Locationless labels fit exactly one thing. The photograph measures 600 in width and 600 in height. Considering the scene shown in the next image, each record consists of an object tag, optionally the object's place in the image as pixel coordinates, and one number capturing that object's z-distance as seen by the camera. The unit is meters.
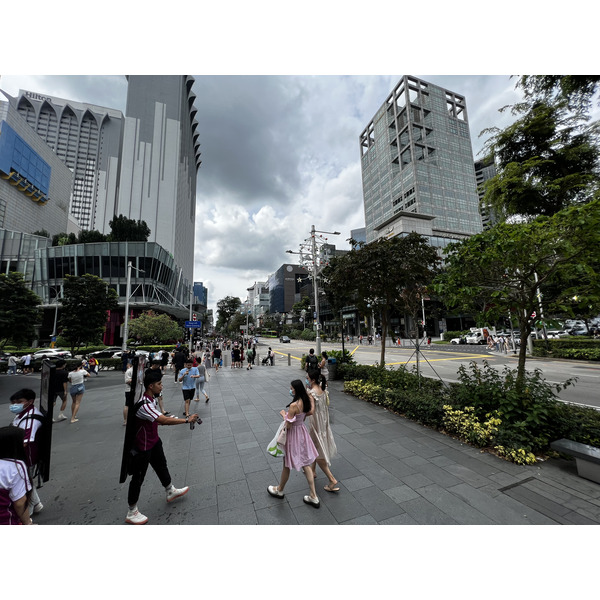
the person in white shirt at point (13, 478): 2.48
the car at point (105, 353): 22.88
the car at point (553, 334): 32.41
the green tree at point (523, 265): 4.15
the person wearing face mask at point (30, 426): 3.37
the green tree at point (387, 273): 8.85
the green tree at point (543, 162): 8.32
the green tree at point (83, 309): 17.92
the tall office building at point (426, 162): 68.62
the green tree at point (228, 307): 68.81
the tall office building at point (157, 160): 70.62
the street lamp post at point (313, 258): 15.46
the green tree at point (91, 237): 49.57
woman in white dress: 3.60
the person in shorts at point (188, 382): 7.55
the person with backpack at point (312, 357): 11.98
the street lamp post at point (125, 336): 20.94
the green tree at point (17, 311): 13.84
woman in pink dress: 3.32
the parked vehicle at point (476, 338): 32.28
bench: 3.66
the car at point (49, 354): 21.28
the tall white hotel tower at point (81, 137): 97.75
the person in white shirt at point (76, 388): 7.51
